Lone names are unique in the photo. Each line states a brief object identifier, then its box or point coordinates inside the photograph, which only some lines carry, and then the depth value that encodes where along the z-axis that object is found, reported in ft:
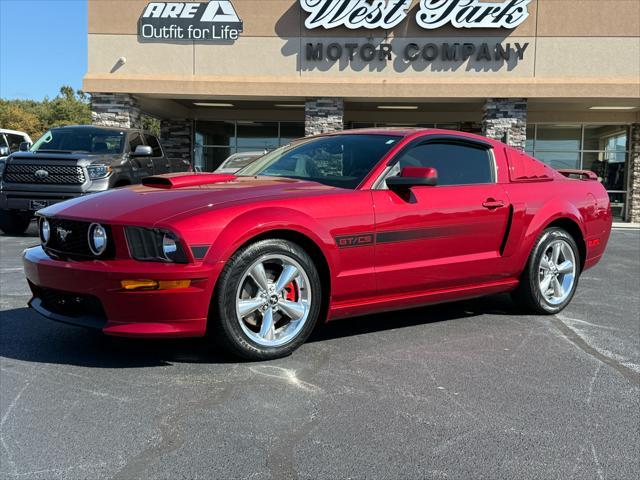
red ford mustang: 11.93
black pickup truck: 34.47
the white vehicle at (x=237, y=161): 35.27
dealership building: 54.70
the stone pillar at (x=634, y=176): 65.62
